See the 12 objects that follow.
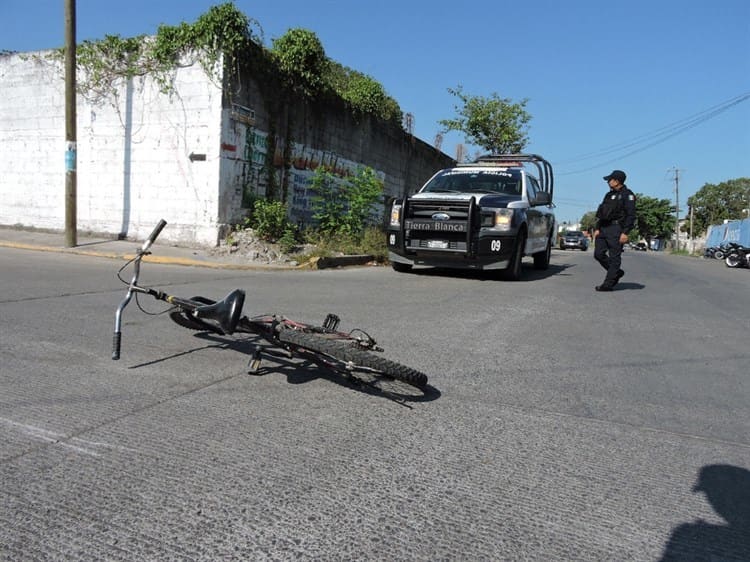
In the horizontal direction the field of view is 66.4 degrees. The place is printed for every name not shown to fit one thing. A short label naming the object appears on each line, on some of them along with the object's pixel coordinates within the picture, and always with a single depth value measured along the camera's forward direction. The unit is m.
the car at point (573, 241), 43.97
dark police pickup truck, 9.20
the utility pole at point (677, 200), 81.06
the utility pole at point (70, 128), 11.47
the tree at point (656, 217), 98.69
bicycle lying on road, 3.05
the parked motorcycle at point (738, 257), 22.78
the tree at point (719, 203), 86.00
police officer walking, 8.65
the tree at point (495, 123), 26.52
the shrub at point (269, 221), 12.63
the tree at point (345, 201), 14.16
